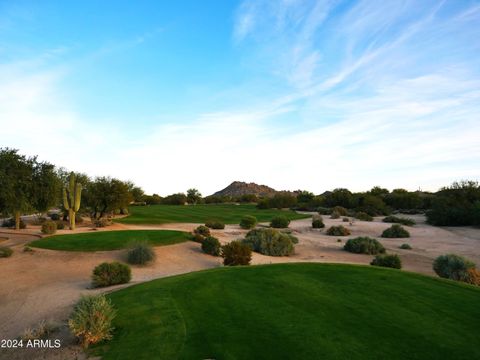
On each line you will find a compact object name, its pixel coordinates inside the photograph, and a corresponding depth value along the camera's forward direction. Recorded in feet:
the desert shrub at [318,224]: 131.03
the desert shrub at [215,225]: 120.76
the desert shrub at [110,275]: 49.57
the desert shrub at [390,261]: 59.67
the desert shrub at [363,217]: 157.89
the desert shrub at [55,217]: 143.84
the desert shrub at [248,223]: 127.44
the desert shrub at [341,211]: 181.84
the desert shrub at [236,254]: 64.39
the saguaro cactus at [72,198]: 118.21
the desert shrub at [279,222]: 131.54
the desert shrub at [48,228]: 99.35
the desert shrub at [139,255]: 66.33
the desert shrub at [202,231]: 96.65
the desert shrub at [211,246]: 76.24
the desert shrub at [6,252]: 69.67
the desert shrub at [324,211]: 196.29
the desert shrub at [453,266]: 48.52
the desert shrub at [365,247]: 81.51
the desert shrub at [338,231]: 113.09
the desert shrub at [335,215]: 163.32
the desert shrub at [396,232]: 106.83
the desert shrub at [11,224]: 119.14
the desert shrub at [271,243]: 80.28
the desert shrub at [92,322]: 25.08
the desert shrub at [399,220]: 139.30
